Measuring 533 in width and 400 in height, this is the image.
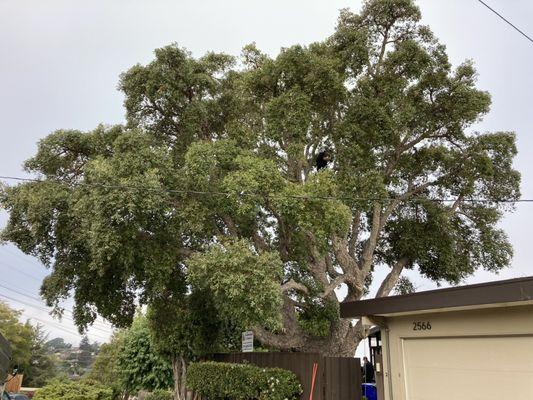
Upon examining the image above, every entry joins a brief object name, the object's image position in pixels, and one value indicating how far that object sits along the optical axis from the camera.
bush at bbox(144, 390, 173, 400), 15.14
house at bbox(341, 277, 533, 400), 5.12
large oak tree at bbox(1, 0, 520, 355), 10.27
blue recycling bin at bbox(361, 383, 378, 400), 10.06
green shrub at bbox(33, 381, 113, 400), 16.81
